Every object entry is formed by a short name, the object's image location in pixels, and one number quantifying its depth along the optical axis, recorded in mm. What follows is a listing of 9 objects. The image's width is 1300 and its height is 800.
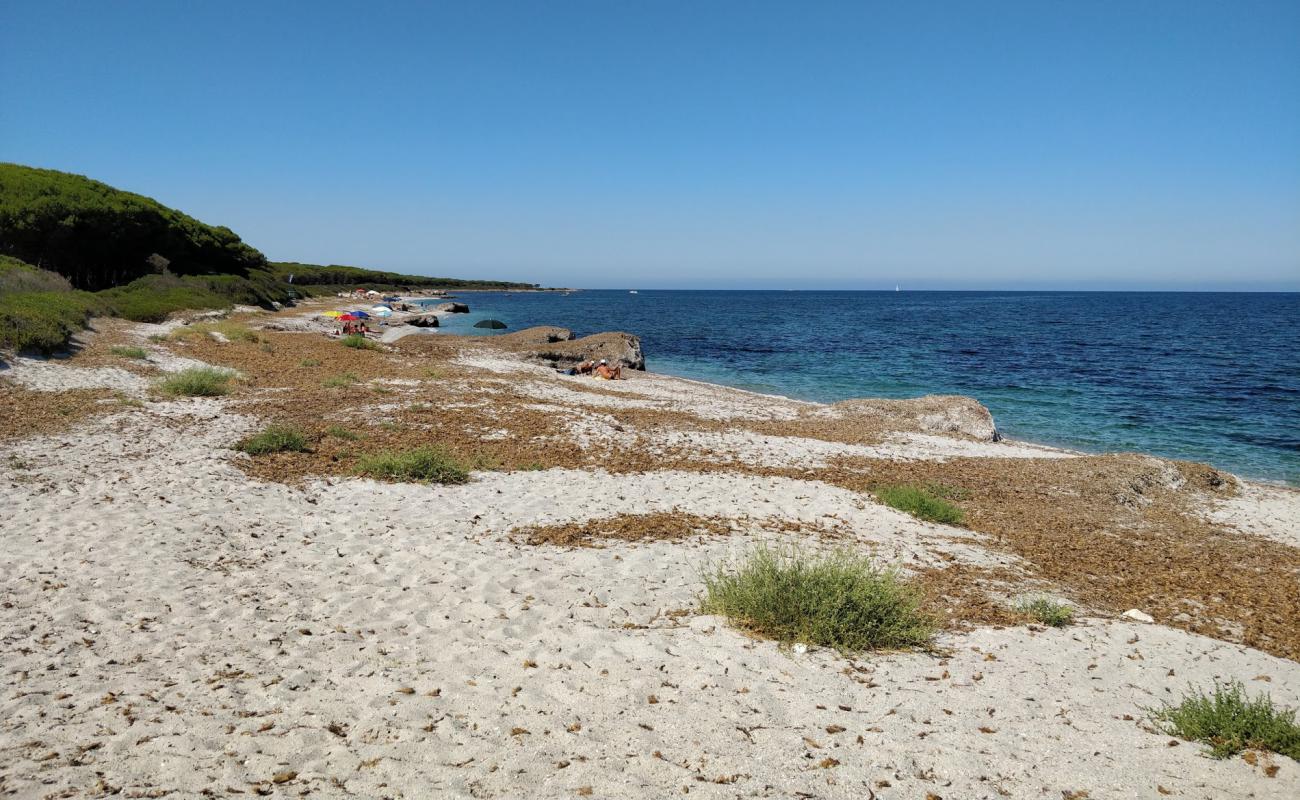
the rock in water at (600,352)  34719
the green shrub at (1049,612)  7414
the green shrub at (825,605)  6539
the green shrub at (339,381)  19984
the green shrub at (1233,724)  4816
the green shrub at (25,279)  26589
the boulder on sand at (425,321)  60375
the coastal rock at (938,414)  21047
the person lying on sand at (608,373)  29500
